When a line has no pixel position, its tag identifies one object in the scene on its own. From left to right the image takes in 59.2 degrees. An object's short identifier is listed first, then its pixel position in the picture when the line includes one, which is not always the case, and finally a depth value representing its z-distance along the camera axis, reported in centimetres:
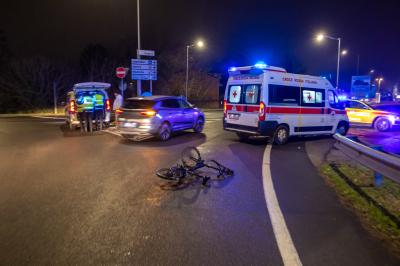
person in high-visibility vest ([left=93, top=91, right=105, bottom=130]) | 1656
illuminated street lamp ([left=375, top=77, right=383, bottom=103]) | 8691
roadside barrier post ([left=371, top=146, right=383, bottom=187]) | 651
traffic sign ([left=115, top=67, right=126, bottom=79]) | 2080
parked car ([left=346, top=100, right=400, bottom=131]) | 1819
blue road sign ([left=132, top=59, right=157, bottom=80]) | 2250
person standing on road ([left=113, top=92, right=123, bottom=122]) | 1802
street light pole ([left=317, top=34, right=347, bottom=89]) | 3130
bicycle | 707
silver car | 1269
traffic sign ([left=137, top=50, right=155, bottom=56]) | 2148
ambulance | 1186
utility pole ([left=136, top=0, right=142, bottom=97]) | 2125
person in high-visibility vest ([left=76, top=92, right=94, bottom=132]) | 1595
